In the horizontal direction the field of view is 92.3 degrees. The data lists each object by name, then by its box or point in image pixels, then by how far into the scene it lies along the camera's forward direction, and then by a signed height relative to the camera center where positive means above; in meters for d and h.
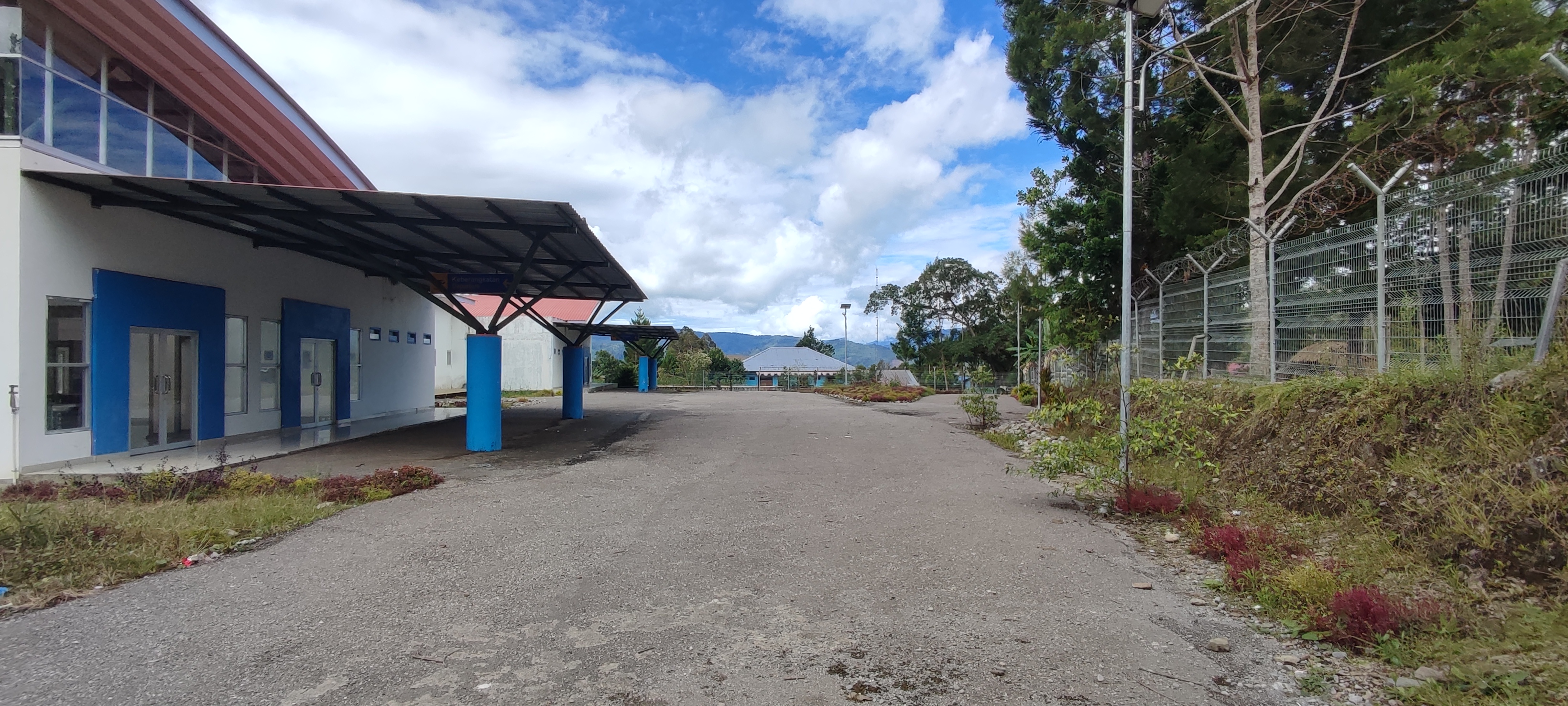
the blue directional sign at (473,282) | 15.47 +1.58
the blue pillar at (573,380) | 19.44 -0.57
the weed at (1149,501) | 6.99 -1.35
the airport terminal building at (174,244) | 9.34 +1.94
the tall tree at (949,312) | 54.97 +3.57
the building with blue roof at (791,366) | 68.62 -0.77
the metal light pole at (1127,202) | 7.57 +1.63
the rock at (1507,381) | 5.11 -0.15
